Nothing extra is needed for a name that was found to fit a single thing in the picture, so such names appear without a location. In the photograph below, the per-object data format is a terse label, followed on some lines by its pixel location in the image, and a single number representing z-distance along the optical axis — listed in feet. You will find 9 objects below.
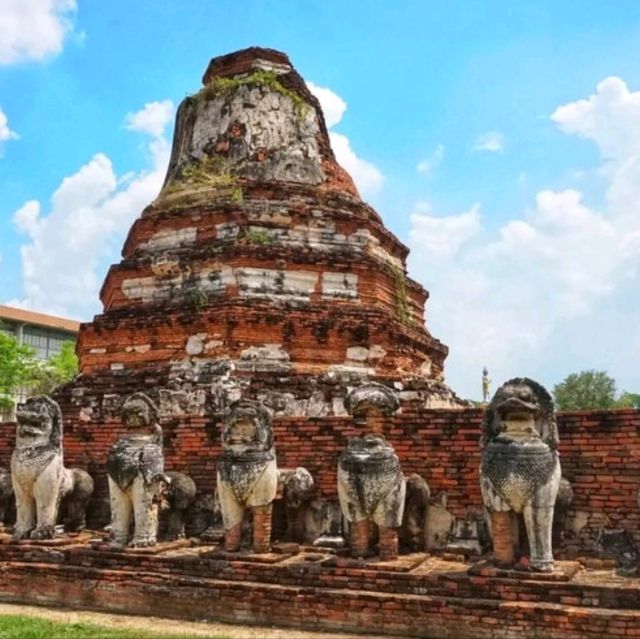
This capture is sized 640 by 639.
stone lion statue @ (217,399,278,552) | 26.05
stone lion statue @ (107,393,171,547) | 27.61
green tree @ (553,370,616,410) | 127.13
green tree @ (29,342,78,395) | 131.03
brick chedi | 41.50
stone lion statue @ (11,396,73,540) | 29.14
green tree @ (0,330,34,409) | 102.06
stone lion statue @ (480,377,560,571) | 22.11
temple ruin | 22.18
